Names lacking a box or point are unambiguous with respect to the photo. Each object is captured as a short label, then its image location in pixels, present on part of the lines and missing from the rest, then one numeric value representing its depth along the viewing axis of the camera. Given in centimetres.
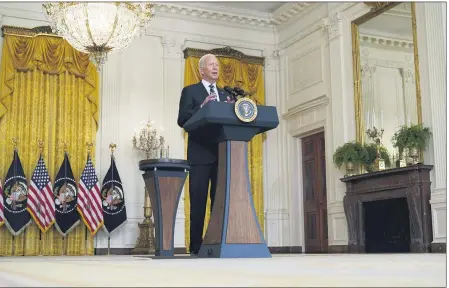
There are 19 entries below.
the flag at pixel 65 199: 802
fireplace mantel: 641
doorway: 886
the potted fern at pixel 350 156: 759
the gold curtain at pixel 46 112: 809
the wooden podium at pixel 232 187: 319
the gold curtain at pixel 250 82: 929
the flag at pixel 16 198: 772
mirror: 711
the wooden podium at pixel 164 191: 376
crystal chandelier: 656
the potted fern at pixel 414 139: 667
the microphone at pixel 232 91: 336
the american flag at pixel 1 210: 763
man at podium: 370
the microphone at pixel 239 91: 335
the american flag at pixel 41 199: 784
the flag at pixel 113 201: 823
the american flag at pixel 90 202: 808
